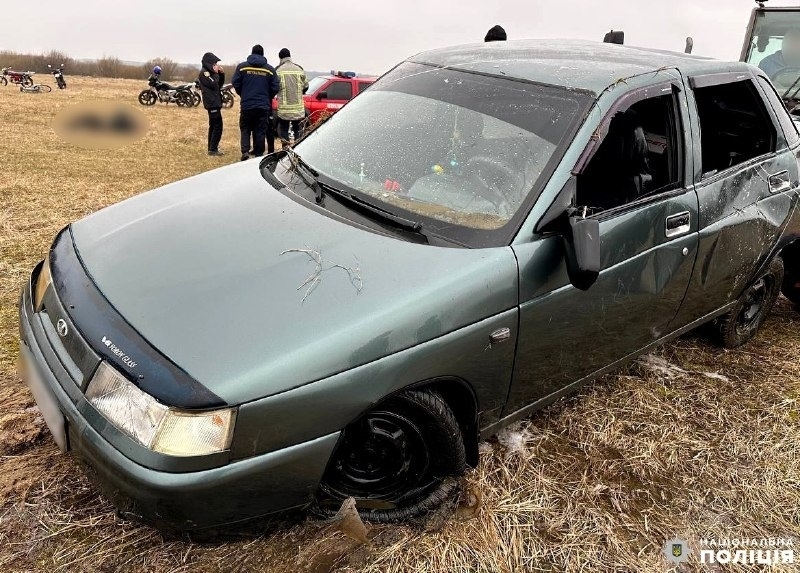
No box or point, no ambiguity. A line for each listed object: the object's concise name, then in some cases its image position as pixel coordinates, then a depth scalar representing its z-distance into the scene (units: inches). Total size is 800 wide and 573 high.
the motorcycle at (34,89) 869.8
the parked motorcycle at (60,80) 1007.0
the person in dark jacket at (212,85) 387.2
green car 66.2
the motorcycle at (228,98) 827.3
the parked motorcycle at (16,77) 944.3
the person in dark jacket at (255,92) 353.1
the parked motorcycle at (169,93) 806.3
